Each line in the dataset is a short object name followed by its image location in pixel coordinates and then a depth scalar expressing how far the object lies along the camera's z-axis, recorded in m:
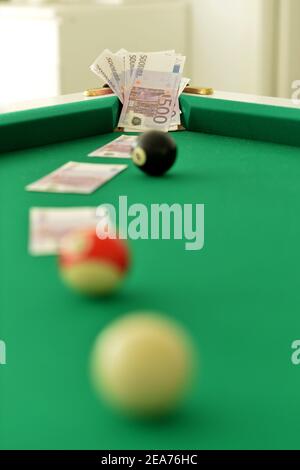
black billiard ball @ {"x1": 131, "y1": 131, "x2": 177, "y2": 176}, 1.57
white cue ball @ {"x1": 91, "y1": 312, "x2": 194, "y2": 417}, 1.01
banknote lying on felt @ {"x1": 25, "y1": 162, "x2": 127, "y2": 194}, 1.55
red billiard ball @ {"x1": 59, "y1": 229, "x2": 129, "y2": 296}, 1.19
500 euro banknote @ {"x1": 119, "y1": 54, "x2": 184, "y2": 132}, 1.89
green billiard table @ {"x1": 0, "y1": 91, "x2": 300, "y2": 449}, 1.04
